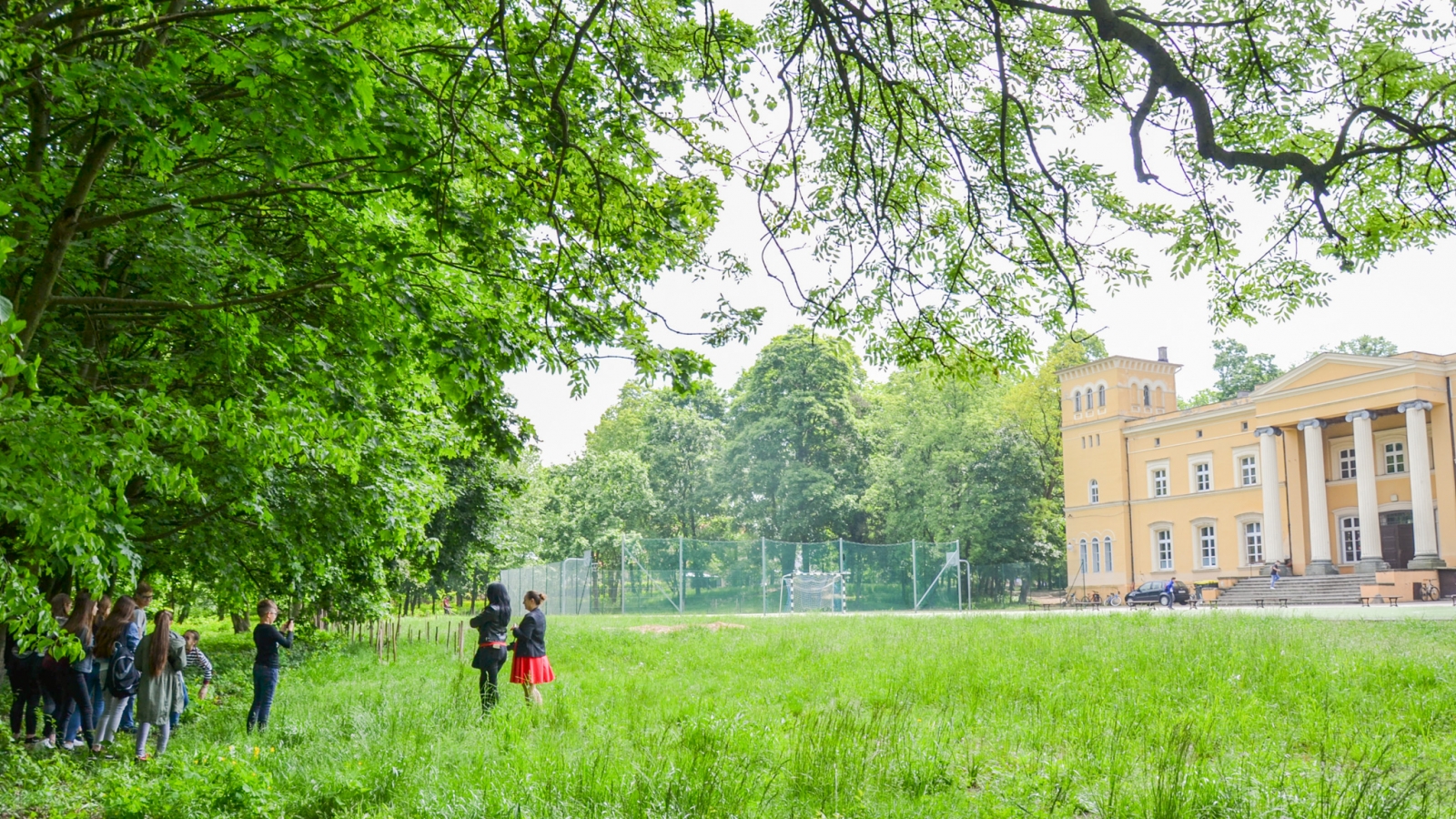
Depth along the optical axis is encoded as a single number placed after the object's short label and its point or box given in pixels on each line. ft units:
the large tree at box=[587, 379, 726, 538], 204.44
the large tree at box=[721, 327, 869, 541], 195.93
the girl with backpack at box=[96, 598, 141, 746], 34.06
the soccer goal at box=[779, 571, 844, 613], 132.16
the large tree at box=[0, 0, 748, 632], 20.21
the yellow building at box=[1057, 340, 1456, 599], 130.72
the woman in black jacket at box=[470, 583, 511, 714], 36.63
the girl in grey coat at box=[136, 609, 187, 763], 33.12
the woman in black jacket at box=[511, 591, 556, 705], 37.14
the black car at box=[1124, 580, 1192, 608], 143.95
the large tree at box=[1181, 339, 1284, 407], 216.33
